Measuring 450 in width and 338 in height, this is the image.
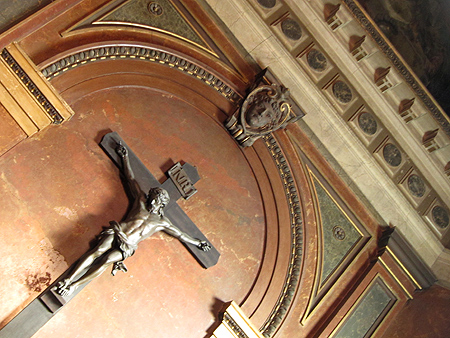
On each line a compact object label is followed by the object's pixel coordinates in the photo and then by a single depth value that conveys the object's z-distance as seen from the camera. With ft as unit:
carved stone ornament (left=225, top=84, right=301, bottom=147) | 15.49
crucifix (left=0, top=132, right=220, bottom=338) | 11.66
